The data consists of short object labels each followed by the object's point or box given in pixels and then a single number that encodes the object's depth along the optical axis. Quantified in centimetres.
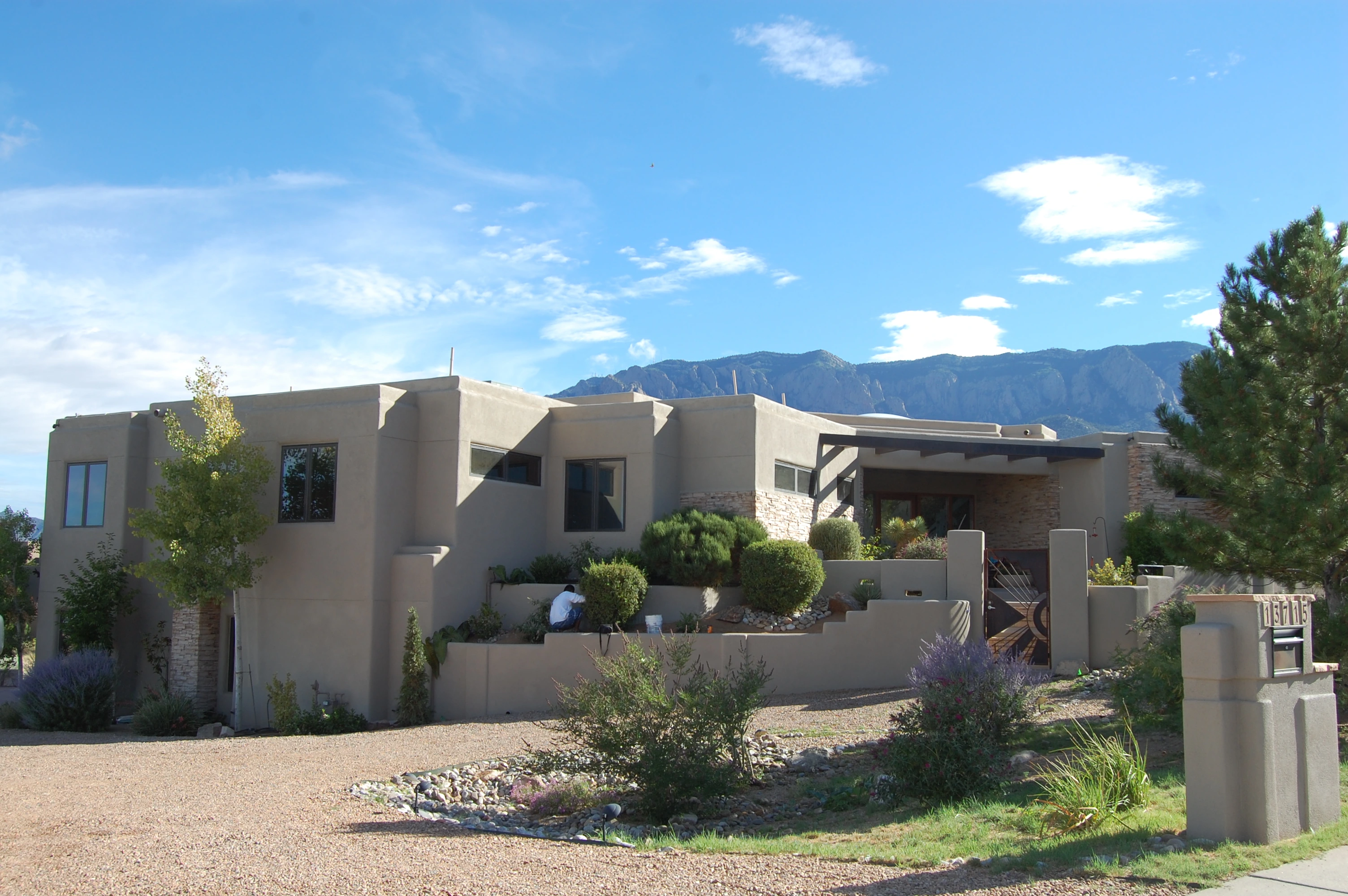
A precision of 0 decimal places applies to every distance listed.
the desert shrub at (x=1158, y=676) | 1134
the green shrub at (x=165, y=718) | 1881
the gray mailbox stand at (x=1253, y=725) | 734
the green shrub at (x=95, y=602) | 2134
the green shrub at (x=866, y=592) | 1855
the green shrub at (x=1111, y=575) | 1879
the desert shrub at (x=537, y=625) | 1859
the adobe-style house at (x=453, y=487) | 1892
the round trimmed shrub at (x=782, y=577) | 1848
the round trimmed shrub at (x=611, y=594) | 1823
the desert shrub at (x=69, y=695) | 1927
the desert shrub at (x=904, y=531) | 2292
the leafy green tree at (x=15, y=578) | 2641
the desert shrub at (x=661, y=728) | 1010
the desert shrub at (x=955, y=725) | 963
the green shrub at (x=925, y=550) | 2056
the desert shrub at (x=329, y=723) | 1792
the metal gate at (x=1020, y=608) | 1719
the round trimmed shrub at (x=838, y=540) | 2102
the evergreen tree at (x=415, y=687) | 1803
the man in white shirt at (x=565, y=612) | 1841
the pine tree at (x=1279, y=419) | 1161
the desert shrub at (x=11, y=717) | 1995
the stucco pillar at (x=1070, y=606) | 1670
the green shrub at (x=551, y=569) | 2028
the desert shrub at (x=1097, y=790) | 802
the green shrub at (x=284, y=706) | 1819
